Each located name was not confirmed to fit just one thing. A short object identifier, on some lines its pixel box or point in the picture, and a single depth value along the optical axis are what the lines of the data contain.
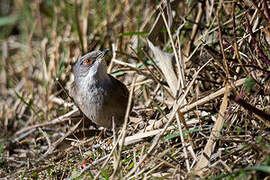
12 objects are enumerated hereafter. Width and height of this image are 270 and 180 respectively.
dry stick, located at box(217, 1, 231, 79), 6.10
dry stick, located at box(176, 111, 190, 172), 5.93
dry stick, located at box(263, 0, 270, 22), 6.05
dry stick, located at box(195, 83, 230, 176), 5.89
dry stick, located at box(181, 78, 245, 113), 6.21
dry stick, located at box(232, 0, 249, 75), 6.17
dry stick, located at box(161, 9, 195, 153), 6.26
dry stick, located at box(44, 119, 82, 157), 7.95
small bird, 8.50
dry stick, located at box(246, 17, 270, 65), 6.19
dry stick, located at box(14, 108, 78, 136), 9.42
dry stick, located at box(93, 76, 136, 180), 5.66
